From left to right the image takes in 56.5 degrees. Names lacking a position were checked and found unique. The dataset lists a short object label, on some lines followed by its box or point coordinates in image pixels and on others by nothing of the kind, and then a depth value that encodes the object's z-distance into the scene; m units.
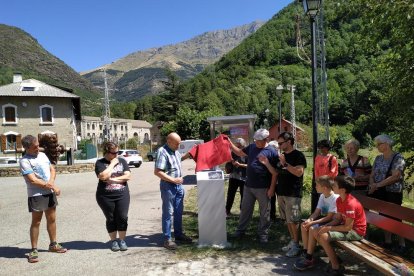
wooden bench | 3.92
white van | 16.81
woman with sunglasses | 5.68
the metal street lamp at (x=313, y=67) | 6.31
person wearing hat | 5.84
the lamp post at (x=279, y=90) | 24.30
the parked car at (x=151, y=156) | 45.97
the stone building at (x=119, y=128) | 117.69
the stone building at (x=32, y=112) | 37.00
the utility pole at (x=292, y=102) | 35.17
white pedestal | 5.87
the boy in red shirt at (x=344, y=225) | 4.54
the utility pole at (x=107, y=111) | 45.91
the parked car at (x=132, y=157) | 30.03
